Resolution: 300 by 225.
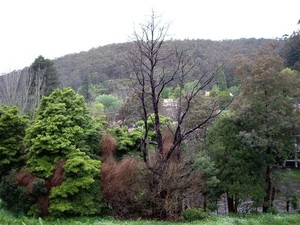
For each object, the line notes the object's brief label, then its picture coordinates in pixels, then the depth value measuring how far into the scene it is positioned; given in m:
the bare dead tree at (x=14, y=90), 30.75
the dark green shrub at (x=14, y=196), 14.77
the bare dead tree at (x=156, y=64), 17.59
